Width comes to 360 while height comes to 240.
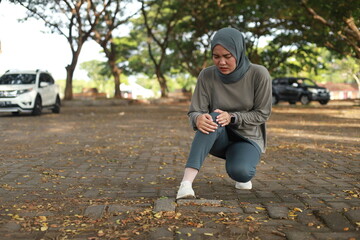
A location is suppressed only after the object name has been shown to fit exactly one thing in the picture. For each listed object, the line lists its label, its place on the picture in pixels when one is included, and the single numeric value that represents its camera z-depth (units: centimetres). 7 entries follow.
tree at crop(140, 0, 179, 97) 3145
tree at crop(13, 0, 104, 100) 2775
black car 2944
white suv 1730
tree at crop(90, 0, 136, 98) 3061
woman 388
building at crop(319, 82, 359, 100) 8394
